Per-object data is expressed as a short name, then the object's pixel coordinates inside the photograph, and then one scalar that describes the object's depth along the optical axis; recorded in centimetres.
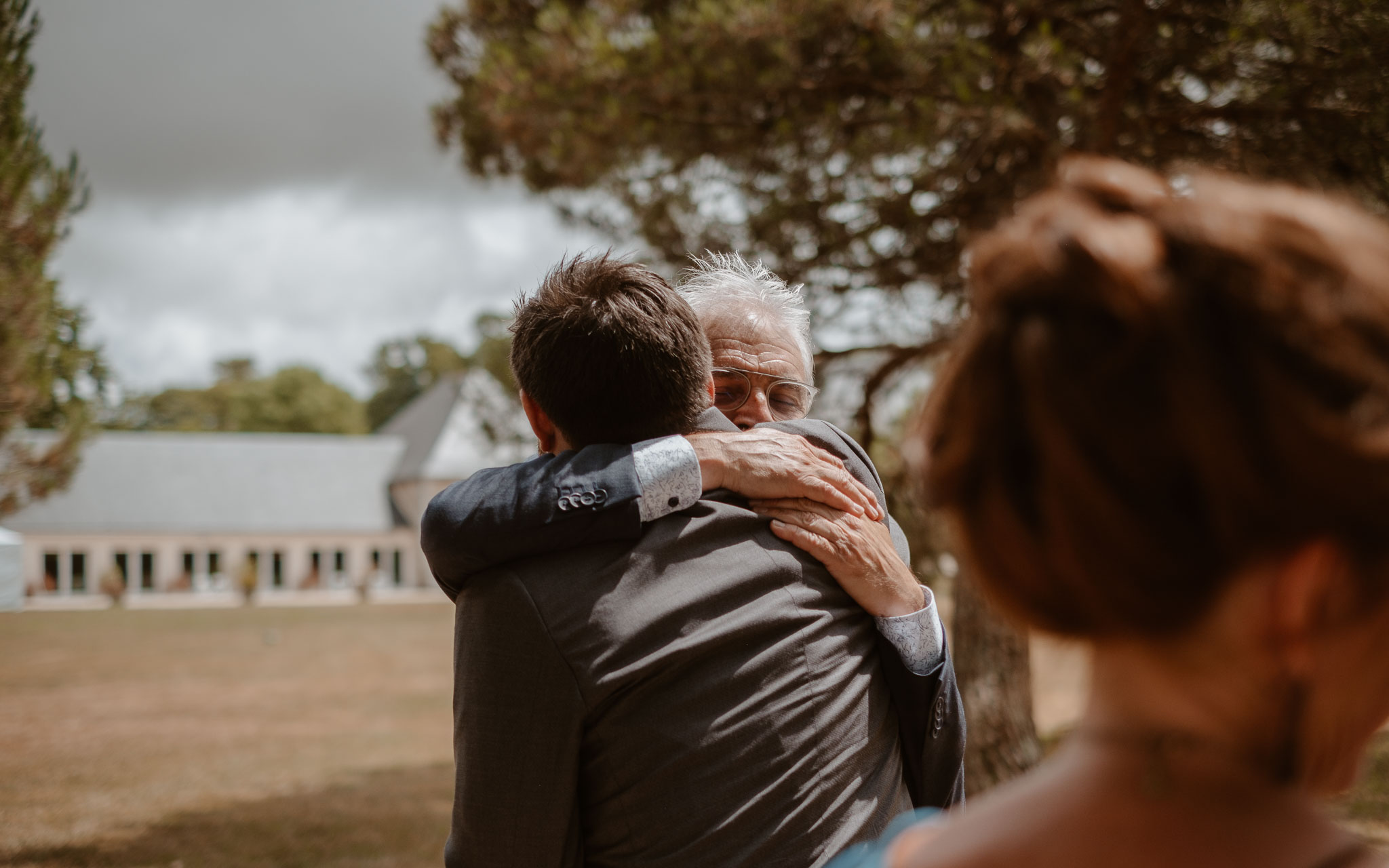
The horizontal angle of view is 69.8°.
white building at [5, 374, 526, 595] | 4381
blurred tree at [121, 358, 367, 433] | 6988
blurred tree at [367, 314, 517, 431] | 8362
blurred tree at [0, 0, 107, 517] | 559
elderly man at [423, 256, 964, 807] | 157
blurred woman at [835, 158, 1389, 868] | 69
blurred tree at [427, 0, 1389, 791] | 579
